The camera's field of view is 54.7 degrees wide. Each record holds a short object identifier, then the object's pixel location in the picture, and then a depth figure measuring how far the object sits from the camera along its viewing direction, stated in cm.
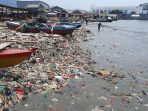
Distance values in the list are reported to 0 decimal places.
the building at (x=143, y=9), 6451
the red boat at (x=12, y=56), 586
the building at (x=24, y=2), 5716
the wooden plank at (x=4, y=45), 605
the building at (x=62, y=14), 3996
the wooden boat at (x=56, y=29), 1477
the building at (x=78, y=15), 4377
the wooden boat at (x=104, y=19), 4647
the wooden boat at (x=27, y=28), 1486
